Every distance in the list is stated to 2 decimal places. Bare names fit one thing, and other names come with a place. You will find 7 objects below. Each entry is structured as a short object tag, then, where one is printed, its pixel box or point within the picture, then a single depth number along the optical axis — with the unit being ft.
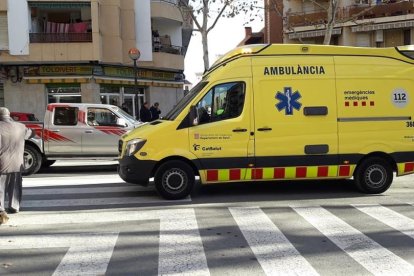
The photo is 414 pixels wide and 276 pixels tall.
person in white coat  23.99
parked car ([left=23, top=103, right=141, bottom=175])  40.93
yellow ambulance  28.09
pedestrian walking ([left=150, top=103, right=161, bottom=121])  63.98
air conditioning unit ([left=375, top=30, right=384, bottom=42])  126.69
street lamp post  72.45
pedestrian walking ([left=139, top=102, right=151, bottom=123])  61.82
